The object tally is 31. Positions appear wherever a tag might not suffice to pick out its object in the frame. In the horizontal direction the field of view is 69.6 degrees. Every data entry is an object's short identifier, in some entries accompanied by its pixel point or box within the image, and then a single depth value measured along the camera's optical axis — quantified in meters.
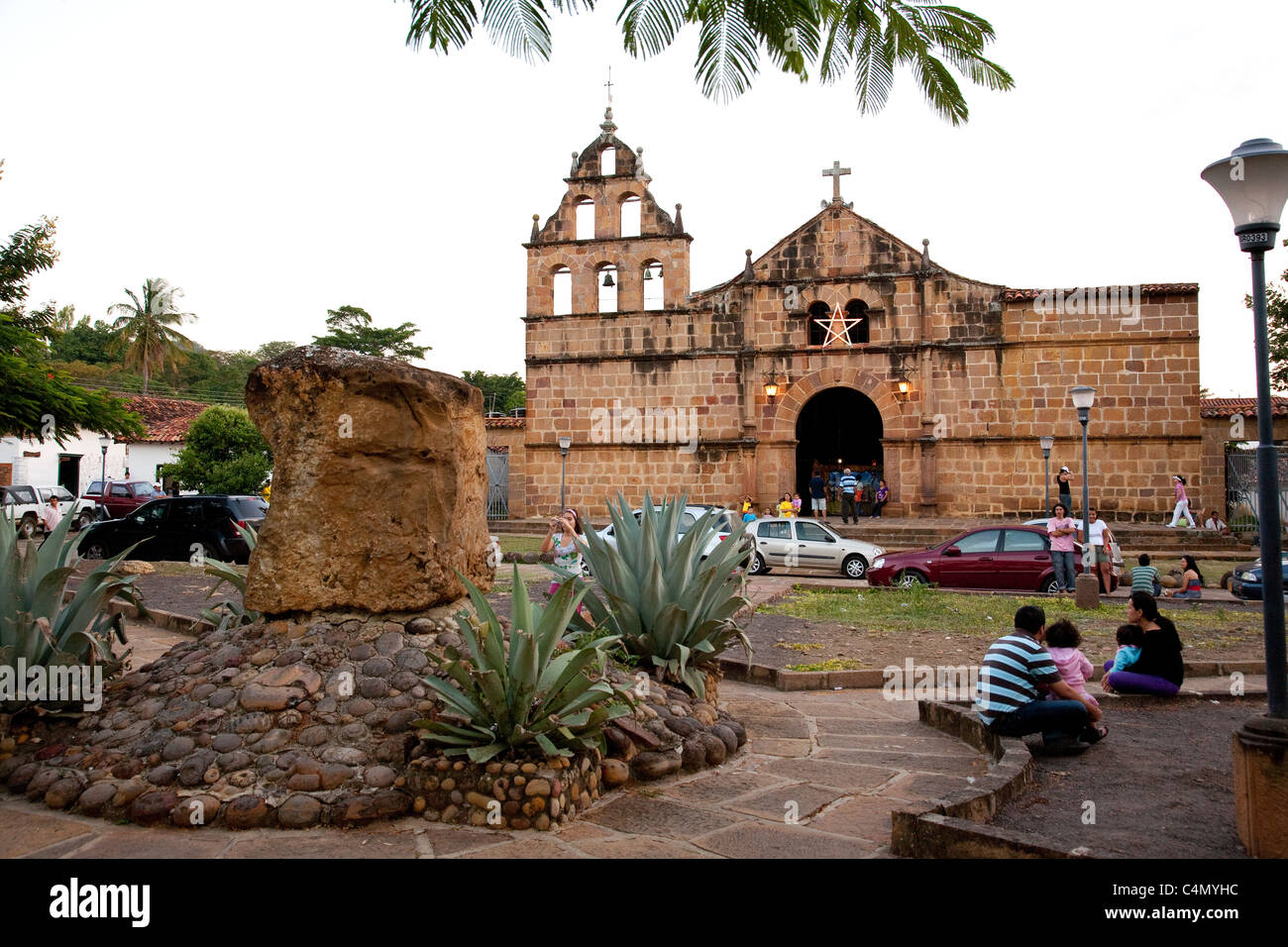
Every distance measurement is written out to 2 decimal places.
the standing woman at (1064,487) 17.53
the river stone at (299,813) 4.01
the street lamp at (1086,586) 12.49
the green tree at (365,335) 45.38
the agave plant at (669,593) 6.23
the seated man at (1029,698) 5.45
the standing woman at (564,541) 9.39
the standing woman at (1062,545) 13.75
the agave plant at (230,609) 5.84
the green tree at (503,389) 56.47
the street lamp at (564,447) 24.95
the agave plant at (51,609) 5.07
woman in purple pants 6.81
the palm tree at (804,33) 3.47
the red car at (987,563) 14.83
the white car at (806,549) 18.20
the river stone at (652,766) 4.80
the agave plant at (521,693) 4.26
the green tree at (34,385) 13.64
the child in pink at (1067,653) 6.04
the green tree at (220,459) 34.44
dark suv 16.45
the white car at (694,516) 16.69
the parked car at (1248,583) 13.78
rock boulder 5.21
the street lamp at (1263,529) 3.60
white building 37.00
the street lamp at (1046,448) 20.31
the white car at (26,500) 24.23
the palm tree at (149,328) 48.22
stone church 23.70
